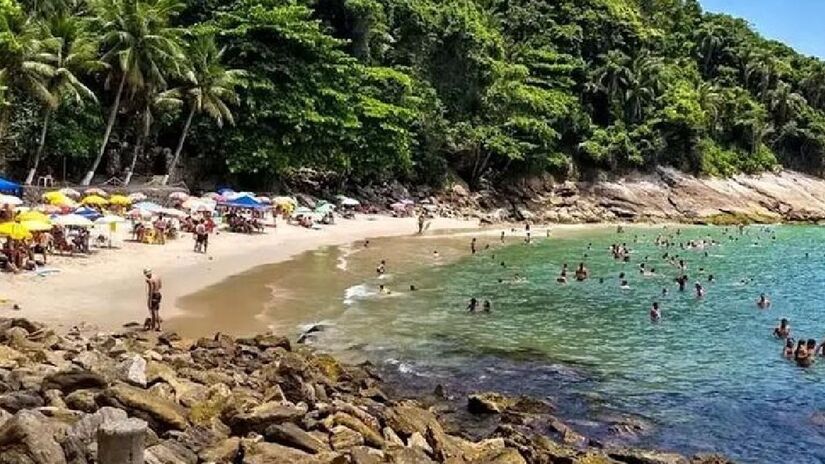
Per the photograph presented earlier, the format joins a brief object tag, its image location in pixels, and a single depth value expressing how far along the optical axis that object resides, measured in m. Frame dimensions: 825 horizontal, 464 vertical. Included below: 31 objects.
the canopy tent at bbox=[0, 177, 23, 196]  39.69
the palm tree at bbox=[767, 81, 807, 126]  111.62
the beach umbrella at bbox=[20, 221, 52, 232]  26.89
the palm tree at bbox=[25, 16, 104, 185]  44.97
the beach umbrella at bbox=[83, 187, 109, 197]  43.50
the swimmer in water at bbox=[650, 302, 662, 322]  29.61
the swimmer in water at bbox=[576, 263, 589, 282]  39.75
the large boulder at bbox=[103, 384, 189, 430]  10.65
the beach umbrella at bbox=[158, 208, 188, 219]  40.56
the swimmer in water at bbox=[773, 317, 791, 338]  26.77
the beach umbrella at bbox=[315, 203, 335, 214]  54.59
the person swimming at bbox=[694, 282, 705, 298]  35.97
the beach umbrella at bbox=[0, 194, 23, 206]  33.68
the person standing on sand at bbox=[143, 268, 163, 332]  21.38
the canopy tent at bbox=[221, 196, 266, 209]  46.03
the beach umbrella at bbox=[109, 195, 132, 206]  41.30
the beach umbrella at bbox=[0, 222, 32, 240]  26.02
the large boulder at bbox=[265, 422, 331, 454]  10.77
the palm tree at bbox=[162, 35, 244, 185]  53.00
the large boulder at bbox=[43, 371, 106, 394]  11.38
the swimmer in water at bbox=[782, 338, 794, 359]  24.05
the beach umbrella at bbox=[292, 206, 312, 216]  52.44
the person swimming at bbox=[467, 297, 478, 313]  29.27
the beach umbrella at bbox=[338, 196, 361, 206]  60.46
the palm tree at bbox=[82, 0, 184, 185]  49.09
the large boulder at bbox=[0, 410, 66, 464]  8.38
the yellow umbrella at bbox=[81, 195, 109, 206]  39.12
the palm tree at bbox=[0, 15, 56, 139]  42.00
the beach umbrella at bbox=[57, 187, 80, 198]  41.62
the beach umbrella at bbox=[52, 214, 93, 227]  30.16
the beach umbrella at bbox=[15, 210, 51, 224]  28.28
